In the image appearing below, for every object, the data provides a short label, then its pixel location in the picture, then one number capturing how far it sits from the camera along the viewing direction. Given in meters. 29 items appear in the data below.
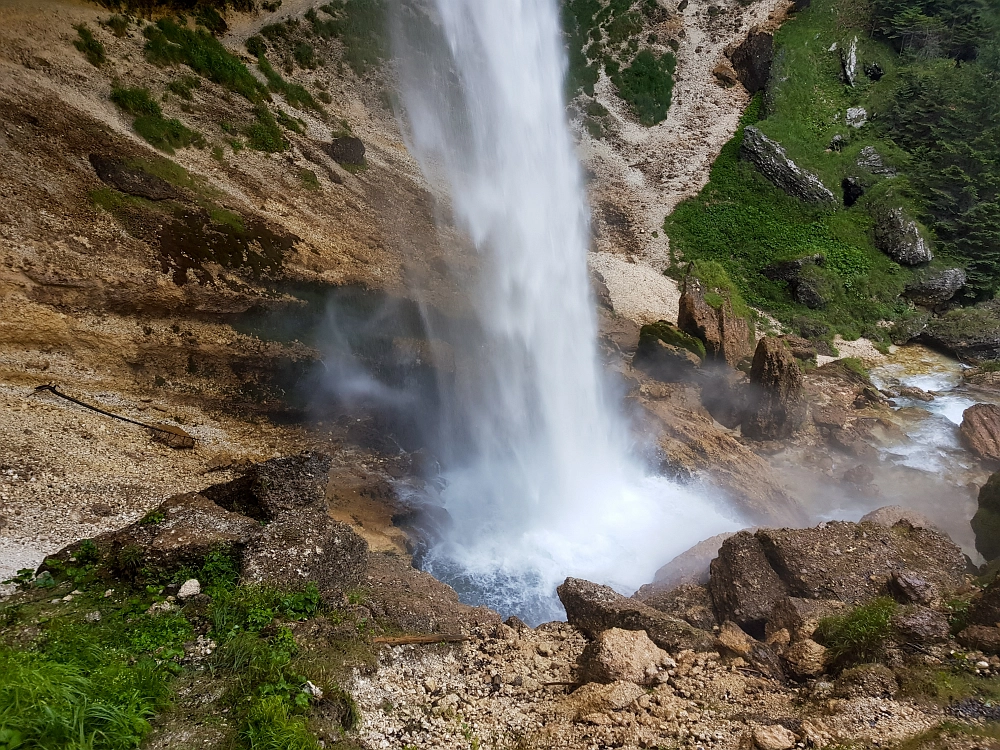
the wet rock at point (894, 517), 12.14
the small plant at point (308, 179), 24.06
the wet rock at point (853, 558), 9.07
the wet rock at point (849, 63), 38.81
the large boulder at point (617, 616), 7.58
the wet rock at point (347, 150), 26.59
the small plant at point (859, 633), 6.50
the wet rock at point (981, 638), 5.98
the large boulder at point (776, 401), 20.02
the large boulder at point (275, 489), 8.91
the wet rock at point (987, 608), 6.27
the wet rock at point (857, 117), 36.84
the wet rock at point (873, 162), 34.67
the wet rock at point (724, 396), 20.92
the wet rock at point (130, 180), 17.50
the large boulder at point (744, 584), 8.97
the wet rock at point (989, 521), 11.06
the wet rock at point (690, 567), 11.64
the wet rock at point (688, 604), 9.22
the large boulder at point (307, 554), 7.16
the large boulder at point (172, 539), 6.99
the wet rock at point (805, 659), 6.86
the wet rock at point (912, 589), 7.62
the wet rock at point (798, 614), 7.82
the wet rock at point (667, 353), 22.31
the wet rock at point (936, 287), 30.52
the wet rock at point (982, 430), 18.61
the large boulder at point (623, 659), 6.66
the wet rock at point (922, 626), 6.35
